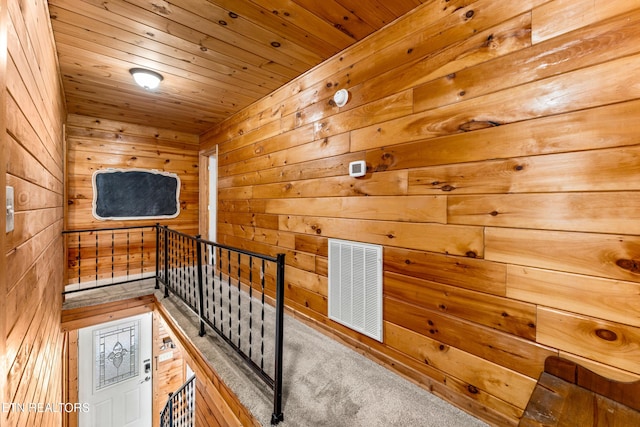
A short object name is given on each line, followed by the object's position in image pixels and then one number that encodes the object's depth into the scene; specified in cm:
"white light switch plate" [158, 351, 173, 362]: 485
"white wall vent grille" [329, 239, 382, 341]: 197
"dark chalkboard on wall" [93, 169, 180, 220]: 398
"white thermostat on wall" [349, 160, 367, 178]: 205
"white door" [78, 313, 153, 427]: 418
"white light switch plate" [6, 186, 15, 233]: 92
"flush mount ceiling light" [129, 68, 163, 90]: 254
